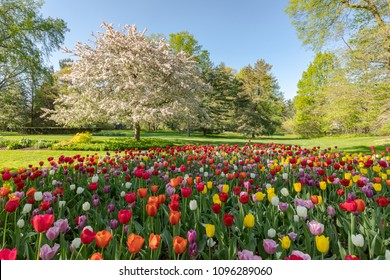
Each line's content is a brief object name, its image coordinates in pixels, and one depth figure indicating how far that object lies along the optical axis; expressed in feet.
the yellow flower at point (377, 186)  8.78
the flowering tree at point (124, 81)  47.85
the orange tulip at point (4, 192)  7.67
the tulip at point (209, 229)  5.25
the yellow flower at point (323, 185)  8.89
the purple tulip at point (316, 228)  5.40
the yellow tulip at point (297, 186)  8.63
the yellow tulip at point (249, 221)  5.78
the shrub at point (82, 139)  44.09
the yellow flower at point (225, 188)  8.39
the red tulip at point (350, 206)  6.07
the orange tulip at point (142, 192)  7.41
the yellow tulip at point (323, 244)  4.64
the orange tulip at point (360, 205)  6.21
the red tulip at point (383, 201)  6.84
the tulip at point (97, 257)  4.26
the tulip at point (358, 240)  5.11
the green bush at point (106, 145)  39.11
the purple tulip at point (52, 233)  5.32
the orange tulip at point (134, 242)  4.44
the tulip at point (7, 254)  4.02
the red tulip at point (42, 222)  4.90
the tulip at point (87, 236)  4.80
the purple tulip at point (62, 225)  5.84
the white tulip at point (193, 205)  6.83
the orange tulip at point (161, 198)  6.99
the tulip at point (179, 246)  4.61
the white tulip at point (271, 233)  5.98
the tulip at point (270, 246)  5.08
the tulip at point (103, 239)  4.64
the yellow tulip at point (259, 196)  7.75
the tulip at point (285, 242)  4.99
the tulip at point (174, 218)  5.58
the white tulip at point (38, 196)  8.06
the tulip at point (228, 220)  5.73
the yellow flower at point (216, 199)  7.06
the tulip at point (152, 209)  6.06
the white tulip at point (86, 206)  7.38
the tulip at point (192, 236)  5.43
